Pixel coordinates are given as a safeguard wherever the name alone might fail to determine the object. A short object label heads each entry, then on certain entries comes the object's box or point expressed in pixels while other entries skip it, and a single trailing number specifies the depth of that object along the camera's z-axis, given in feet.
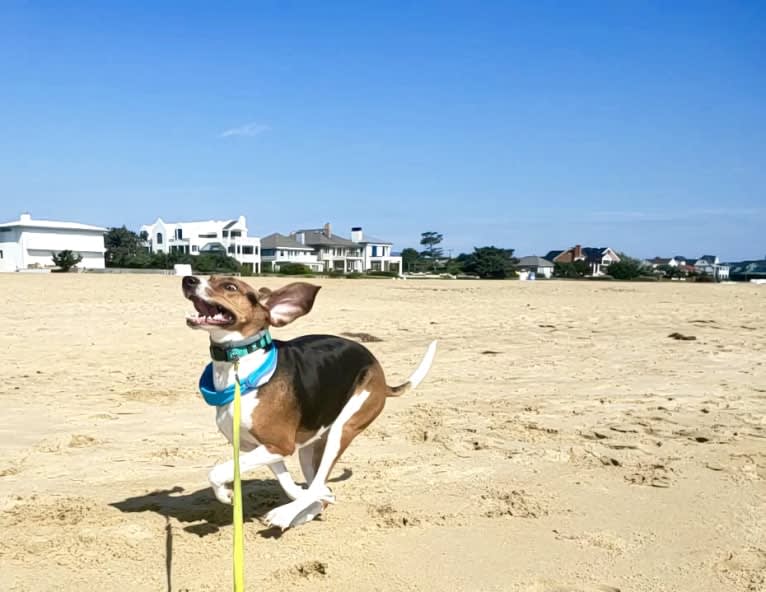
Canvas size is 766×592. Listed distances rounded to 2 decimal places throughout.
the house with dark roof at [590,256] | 429.79
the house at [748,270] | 312.44
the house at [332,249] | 333.76
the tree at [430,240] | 507.38
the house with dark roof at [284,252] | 304.50
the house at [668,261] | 514.68
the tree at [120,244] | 276.10
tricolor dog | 12.28
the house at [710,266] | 390.95
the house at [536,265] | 367.25
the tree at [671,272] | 273.33
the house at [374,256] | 352.28
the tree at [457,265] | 290.05
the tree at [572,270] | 314.78
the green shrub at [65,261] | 171.12
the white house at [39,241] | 228.63
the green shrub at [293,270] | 201.21
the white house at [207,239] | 289.33
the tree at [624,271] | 244.63
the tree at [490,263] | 260.01
